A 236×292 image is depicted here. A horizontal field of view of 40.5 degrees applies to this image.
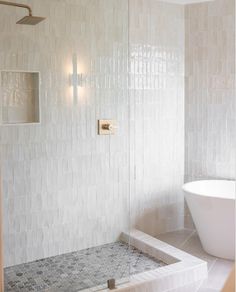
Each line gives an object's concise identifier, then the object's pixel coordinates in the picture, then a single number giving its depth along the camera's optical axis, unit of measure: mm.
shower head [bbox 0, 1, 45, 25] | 2453
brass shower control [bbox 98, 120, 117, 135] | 3028
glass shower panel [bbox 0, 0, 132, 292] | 2552
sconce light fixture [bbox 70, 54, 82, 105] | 2812
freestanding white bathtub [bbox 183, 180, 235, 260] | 2882
